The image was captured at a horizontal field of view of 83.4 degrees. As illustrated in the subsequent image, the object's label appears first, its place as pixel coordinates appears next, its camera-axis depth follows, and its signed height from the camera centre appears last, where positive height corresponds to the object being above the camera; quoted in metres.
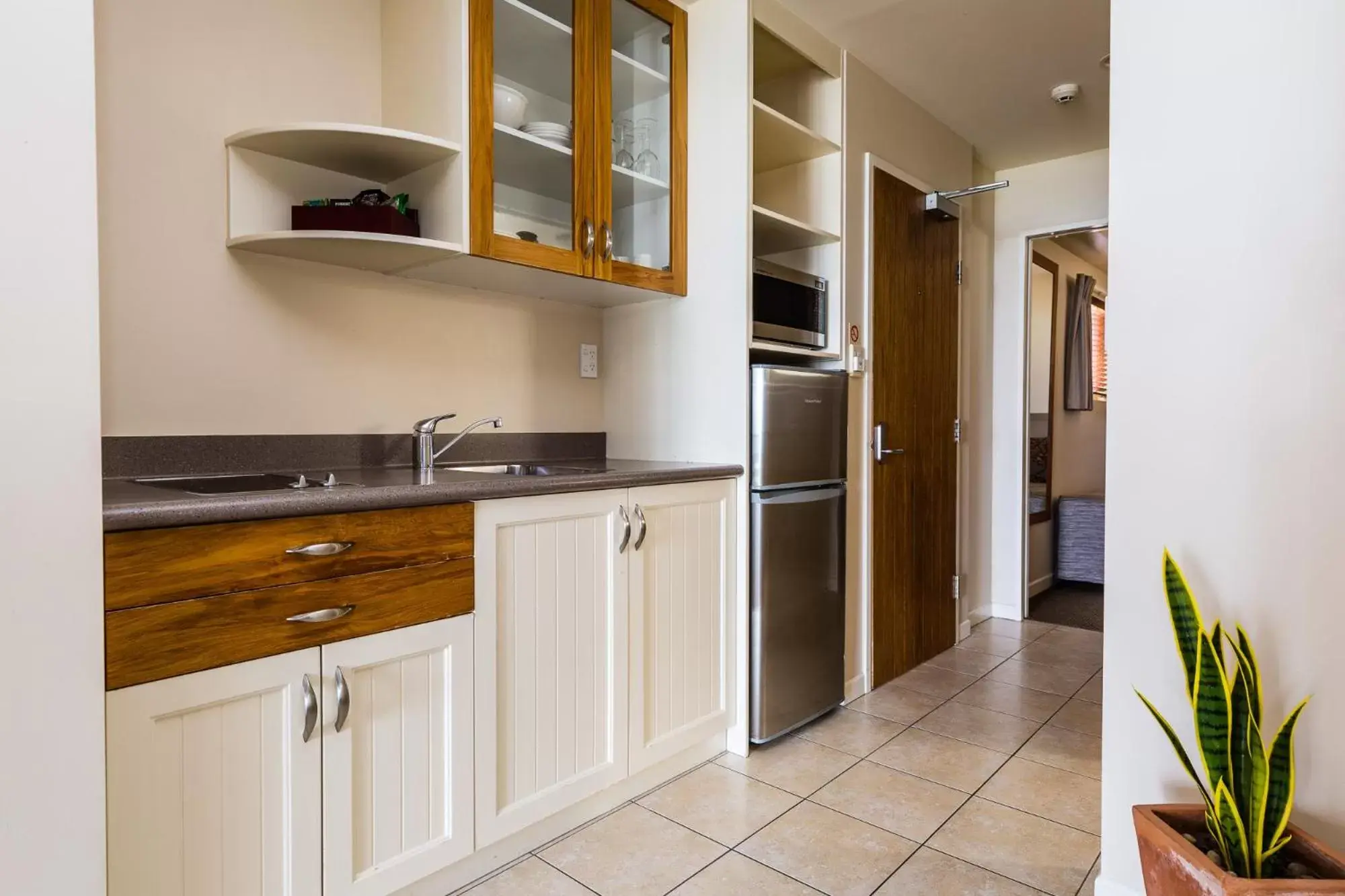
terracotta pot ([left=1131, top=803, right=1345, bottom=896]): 1.11 -0.68
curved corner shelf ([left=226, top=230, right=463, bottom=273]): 1.72 +0.46
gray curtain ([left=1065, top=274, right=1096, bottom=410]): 5.12 +0.62
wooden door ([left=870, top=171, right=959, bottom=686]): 2.98 +0.05
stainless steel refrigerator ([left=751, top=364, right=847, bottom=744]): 2.35 -0.36
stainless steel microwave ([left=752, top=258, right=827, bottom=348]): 2.41 +0.44
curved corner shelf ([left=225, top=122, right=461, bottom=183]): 1.72 +0.70
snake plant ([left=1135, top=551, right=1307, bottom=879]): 1.19 -0.52
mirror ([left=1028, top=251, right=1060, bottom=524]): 4.65 +0.34
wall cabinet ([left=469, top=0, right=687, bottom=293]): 1.90 +0.84
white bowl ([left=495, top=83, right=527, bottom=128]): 1.92 +0.86
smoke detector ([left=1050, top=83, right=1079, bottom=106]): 3.05 +1.41
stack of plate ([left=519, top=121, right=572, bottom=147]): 2.01 +0.83
